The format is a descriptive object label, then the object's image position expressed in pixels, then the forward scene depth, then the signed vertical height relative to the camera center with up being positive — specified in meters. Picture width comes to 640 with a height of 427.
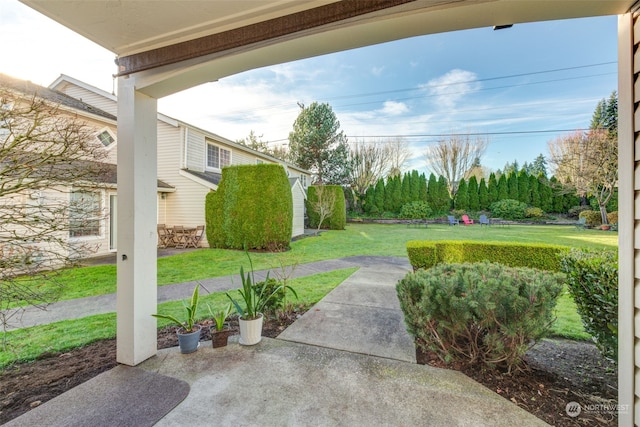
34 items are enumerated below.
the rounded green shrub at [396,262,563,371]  2.04 -0.85
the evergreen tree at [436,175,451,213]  21.69 +0.91
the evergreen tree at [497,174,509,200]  20.39 +1.78
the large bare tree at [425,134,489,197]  23.34 +5.19
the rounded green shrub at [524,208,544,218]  18.41 -0.17
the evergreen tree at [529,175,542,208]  19.59 +1.52
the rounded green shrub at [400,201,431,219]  20.55 +0.07
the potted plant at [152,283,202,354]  2.66 -1.29
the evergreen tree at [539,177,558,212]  19.16 +1.16
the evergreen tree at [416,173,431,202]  22.04 +1.97
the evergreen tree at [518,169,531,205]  19.89 +1.70
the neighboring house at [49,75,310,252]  10.29 +1.94
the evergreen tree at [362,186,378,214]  22.42 +0.88
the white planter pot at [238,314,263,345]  2.82 -1.33
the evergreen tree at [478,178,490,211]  20.91 +1.20
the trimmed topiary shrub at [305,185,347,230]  17.08 +0.08
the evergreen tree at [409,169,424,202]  22.08 +2.07
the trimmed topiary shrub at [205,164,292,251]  9.72 +0.07
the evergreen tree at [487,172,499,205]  20.75 +1.77
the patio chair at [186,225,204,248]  10.03 -1.01
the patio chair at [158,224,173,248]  10.15 -1.02
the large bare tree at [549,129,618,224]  13.27 +2.67
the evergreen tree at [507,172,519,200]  20.19 +1.96
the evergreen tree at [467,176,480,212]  21.09 +1.29
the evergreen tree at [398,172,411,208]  22.14 +1.82
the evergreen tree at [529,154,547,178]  33.62 +6.28
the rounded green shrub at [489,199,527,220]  19.02 +0.12
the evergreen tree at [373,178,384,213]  22.47 +1.31
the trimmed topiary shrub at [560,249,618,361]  2.04 -0.72
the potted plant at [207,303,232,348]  2.77 -1.33
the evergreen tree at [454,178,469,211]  21.28 +1.15
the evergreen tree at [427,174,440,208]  21.86 +1.60
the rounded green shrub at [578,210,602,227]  15.02 -0.45
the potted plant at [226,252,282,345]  2.83 -1.20
